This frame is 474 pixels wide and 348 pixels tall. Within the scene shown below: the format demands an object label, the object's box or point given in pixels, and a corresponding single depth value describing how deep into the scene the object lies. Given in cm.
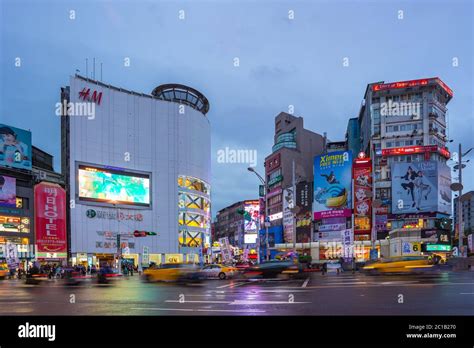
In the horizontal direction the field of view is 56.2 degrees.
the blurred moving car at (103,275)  3209
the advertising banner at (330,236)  8930
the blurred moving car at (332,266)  4734
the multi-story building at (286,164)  10431
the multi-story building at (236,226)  12300
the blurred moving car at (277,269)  3028
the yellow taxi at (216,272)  3634
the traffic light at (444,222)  4432
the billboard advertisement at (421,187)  8369
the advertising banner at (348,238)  4169
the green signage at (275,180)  11061
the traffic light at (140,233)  5898
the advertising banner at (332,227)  8842
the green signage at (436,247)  7862
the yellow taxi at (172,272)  3066
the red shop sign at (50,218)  6838
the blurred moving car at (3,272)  4310
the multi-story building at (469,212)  19608
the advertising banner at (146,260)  7853
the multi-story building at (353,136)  11544
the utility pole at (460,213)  3681
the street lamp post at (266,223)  4642
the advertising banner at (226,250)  4638
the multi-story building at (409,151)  8425
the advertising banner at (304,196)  9681
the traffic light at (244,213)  4553
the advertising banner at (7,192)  6431
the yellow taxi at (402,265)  3036
